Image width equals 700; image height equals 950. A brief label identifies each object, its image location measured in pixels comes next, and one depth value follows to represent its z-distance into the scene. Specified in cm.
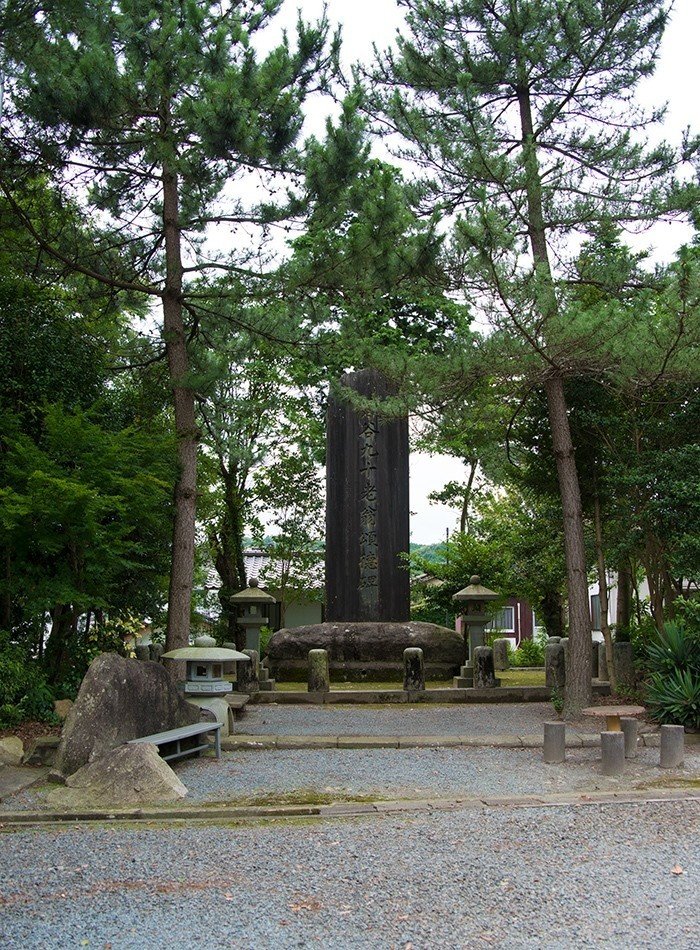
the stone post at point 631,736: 852
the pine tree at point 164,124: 1006
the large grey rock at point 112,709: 725
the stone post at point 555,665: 1336
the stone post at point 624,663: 1298
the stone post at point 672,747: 794
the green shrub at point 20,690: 923
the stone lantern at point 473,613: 1520
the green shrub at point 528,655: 2355
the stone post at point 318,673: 1308
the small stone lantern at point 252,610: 1583
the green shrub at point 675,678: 950
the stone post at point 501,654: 2180
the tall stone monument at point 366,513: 1695
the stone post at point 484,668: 1371
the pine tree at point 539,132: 1048
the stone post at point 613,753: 774
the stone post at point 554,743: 830
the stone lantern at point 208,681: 926
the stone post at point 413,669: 1317
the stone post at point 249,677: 1372
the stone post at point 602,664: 1415
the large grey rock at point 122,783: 665
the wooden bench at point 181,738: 758
